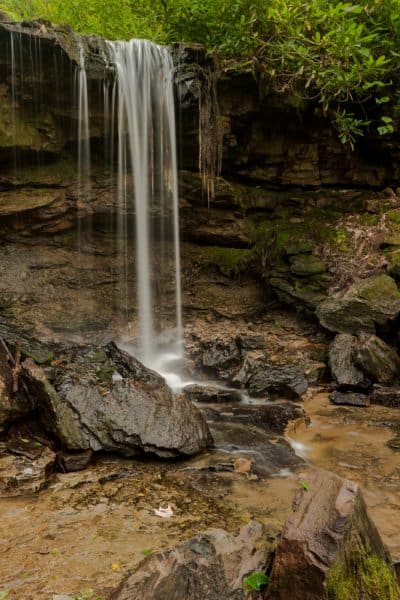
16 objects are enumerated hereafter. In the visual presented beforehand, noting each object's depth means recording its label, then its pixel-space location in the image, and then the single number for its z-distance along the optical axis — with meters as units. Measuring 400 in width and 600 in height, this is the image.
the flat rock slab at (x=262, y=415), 5.92
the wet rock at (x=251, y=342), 8.64
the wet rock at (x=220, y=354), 8.33
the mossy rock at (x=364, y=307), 8.00
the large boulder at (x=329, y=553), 2.25
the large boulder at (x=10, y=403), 4.93
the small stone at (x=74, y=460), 4.48
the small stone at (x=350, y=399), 6.71
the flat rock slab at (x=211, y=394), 6.96
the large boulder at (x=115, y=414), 4.82
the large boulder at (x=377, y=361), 7.25
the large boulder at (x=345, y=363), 7.21
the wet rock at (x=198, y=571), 2.28
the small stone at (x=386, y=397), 6.63
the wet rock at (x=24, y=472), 3.98
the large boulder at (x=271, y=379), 7.07
